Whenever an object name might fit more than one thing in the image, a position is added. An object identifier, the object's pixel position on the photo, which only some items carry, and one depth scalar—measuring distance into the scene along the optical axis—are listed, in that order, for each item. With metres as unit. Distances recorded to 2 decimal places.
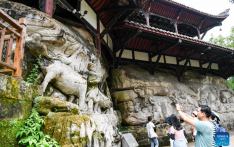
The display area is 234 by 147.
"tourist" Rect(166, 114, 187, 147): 3.82
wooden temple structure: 6.69
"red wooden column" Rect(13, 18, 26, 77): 2.75
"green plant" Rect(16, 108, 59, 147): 2.42
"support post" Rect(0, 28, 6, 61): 2.47
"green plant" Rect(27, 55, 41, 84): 3.65
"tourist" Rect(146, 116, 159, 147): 5.55
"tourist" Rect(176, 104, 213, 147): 2.02
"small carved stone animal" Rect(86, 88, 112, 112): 5.22
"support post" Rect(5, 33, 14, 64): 2.66
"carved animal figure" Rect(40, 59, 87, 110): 3.85
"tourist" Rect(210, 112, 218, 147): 2.01
